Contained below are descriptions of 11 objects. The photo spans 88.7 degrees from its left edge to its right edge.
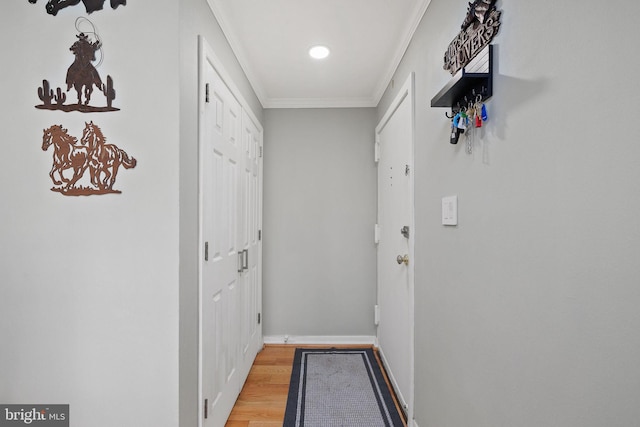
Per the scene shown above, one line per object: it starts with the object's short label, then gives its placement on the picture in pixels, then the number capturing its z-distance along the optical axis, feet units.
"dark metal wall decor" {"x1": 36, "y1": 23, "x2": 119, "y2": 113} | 4.26
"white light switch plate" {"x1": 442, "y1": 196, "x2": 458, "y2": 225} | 4.39
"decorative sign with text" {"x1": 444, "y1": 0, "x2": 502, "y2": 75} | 3.43
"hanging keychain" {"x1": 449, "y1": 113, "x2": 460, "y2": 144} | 4.08
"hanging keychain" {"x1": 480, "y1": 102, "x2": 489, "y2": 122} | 3.58
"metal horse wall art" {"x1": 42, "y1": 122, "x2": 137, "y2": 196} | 4.26
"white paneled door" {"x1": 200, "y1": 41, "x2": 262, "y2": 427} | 5.24
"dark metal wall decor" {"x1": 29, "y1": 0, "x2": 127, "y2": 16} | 4.26
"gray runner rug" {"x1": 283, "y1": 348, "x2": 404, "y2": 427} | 6.50
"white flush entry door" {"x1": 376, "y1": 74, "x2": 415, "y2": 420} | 6.42
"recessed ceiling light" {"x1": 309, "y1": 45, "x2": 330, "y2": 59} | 7.18
